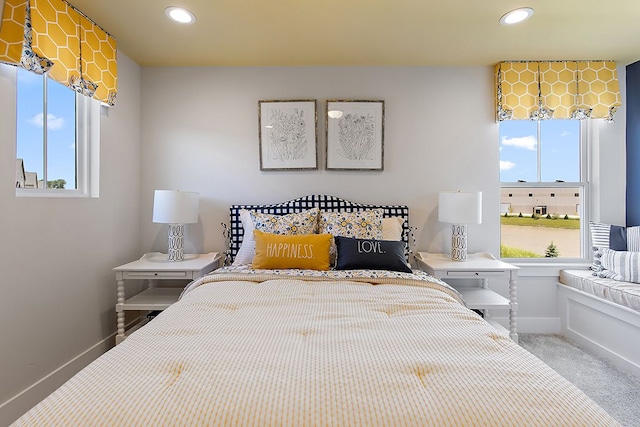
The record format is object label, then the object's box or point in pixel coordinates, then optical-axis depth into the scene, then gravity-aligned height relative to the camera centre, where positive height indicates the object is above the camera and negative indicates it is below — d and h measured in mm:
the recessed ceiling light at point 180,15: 2195 +1310
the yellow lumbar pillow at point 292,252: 2379 -256
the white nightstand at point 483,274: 2617 -458
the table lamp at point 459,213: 2766 +10
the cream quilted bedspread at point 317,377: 831 -462
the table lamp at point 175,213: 2717 +19
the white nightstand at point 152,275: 2512 -447
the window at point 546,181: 3246 +310
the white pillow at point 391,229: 2775 -117
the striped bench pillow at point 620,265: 2609 -406
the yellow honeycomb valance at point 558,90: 3037 +1090
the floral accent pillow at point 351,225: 2662 -81
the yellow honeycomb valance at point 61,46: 1785 +1023
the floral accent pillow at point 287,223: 2701 -63
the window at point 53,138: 2016 +513
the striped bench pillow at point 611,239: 2793 -210
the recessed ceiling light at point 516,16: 2211 +1302
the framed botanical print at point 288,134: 3113 +730
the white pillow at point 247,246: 2663 -248
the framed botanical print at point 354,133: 3117 +738
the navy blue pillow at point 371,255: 2387 -284
